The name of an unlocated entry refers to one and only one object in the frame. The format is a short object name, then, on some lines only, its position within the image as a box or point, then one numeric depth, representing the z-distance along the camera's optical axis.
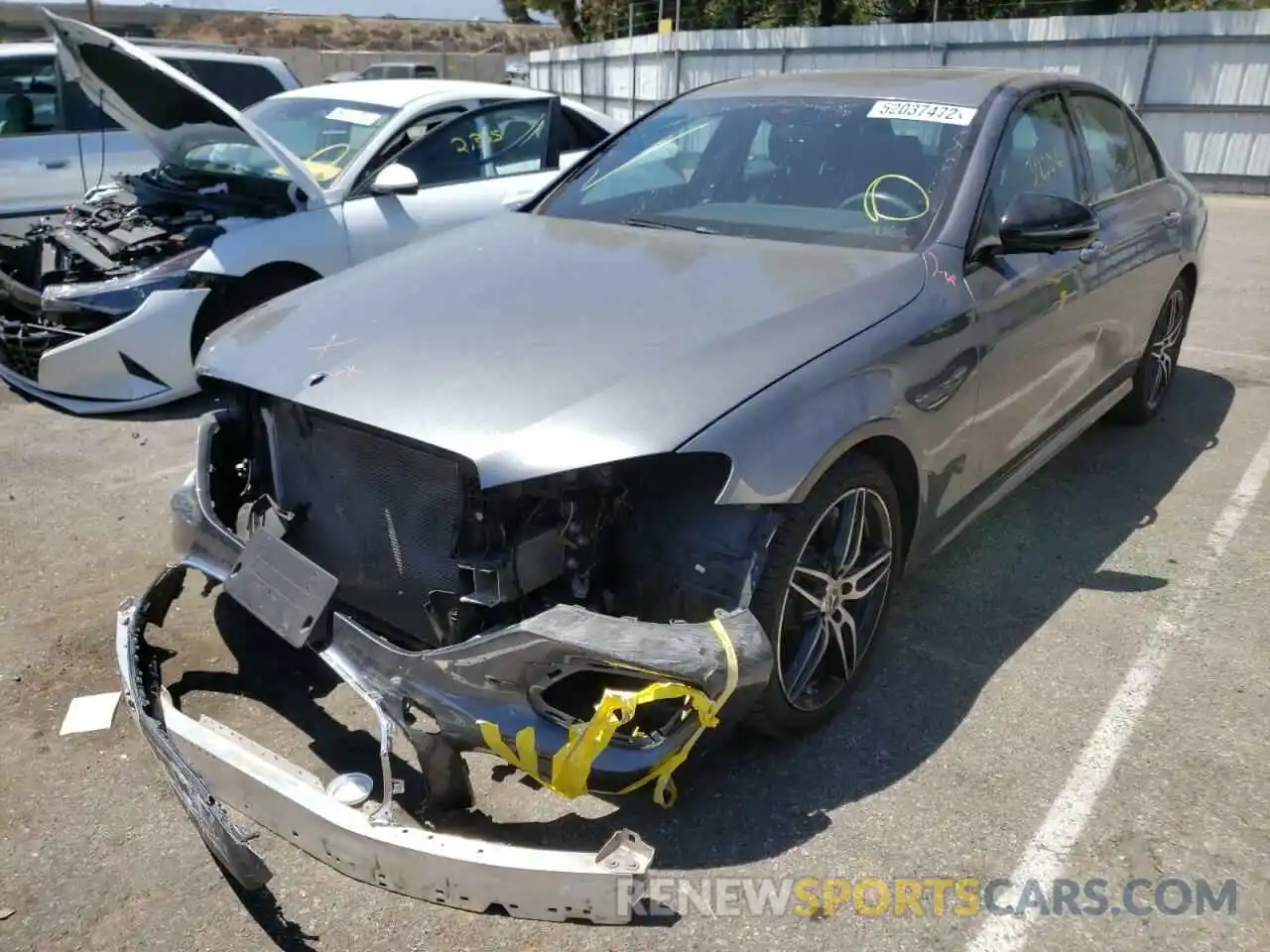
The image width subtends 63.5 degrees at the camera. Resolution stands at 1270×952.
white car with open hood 5.24
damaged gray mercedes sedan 2.28
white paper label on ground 2.96
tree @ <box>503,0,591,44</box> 38.25
